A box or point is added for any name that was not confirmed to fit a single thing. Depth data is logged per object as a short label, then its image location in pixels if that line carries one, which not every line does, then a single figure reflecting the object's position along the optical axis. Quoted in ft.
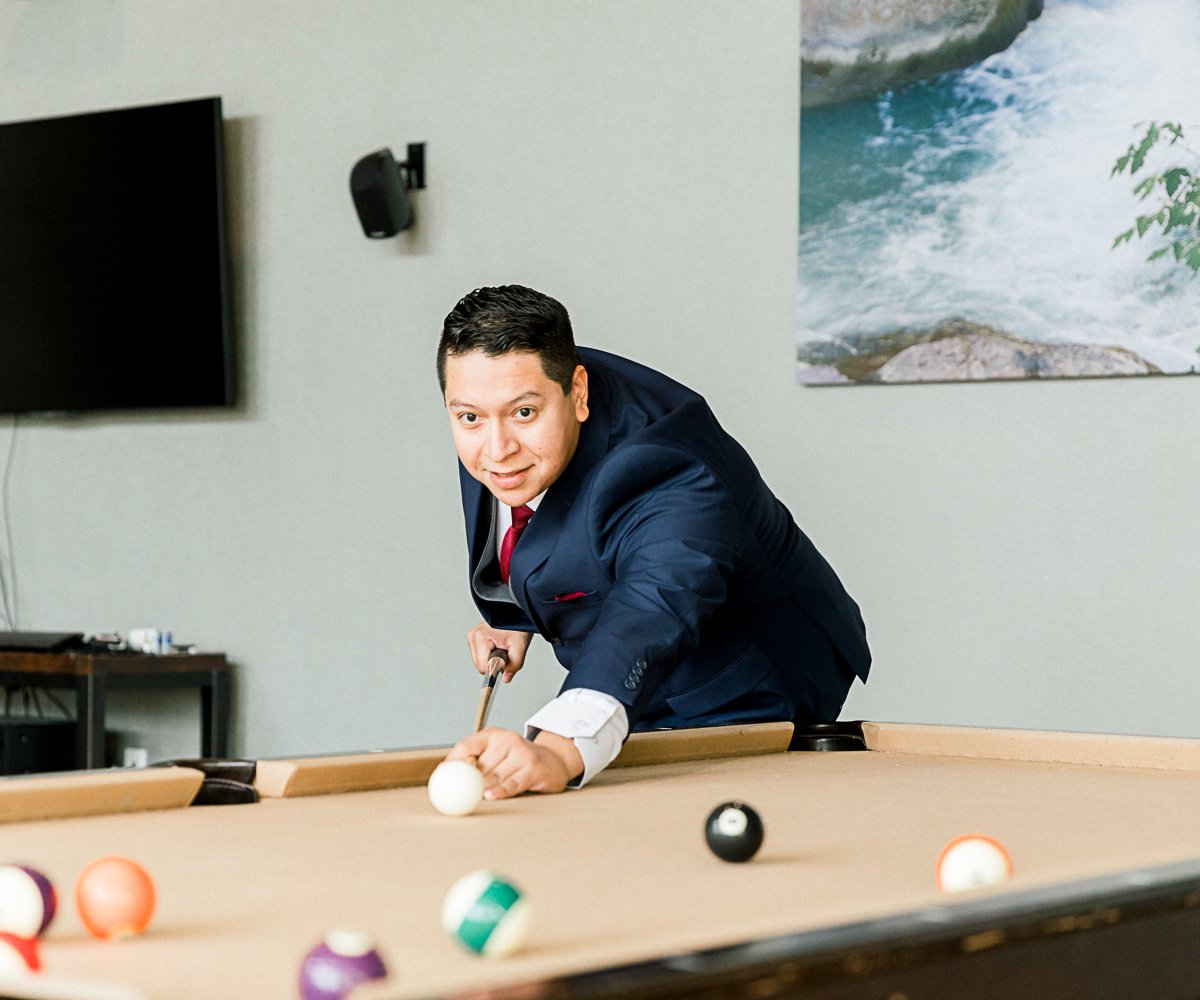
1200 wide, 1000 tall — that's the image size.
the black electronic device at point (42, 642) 14.57
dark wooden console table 14.32
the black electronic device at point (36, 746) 14.90
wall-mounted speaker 14.20
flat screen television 15.34
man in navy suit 6.68
